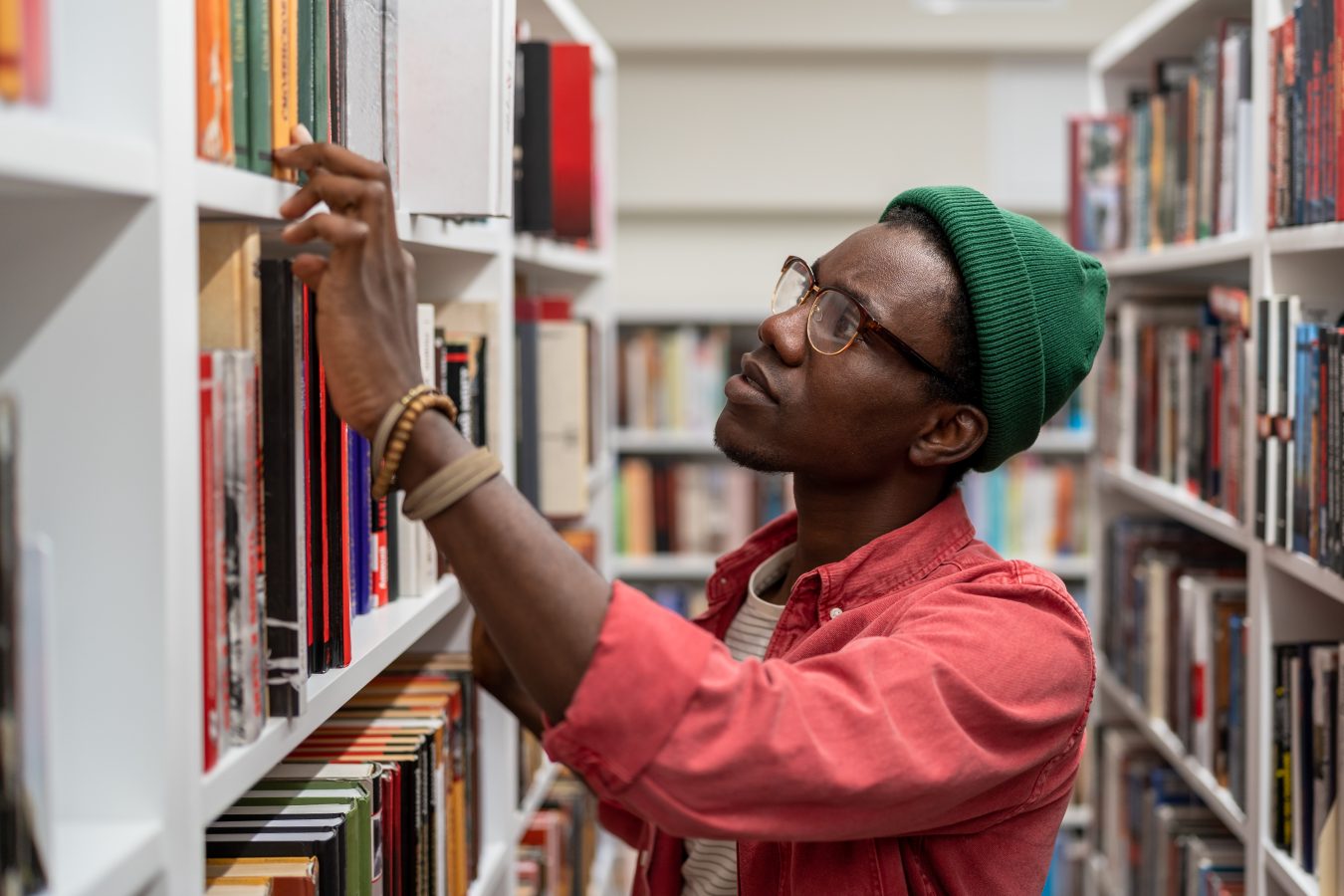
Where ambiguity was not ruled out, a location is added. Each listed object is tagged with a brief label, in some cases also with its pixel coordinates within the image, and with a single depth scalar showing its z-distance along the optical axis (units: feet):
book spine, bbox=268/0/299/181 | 3.03
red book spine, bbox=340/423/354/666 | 3.58
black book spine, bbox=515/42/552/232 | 6.02
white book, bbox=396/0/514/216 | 3.60
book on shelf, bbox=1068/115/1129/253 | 8.84
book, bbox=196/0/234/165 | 2.69
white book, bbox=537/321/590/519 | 7.00
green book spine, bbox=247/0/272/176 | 2.92
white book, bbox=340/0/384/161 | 3.43
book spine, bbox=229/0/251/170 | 2.85
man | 2.92
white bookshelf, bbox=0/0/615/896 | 2.46
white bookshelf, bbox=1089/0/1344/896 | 5.40
